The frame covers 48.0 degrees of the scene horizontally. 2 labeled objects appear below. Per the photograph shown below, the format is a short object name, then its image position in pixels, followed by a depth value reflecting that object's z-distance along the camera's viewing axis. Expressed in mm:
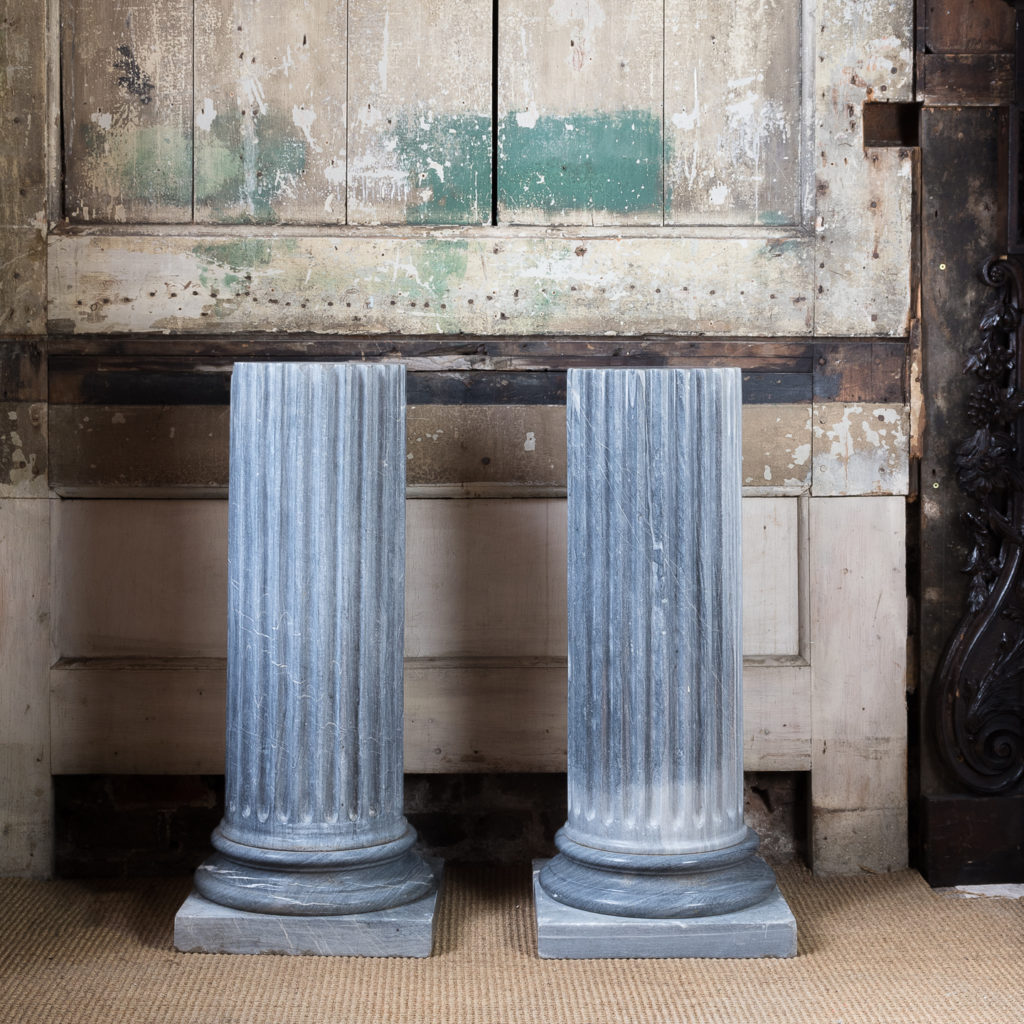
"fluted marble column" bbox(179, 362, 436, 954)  2494
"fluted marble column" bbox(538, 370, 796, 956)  2486
